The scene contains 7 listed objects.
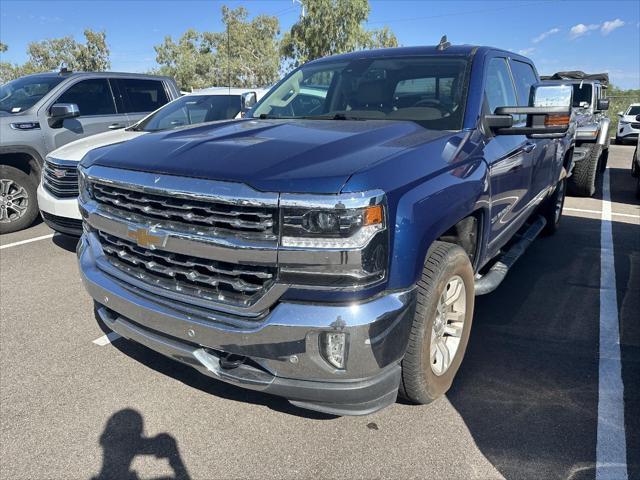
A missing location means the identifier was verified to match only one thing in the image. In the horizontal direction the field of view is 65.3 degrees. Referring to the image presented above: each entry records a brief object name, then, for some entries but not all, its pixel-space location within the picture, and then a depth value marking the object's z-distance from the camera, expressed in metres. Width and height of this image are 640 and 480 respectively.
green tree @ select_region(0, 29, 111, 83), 57.28
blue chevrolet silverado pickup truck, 2.02
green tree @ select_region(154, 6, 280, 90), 50.69
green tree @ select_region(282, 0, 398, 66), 30.38
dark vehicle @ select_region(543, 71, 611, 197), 8.62
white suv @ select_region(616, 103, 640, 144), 18.52
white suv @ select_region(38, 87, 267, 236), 5.13
